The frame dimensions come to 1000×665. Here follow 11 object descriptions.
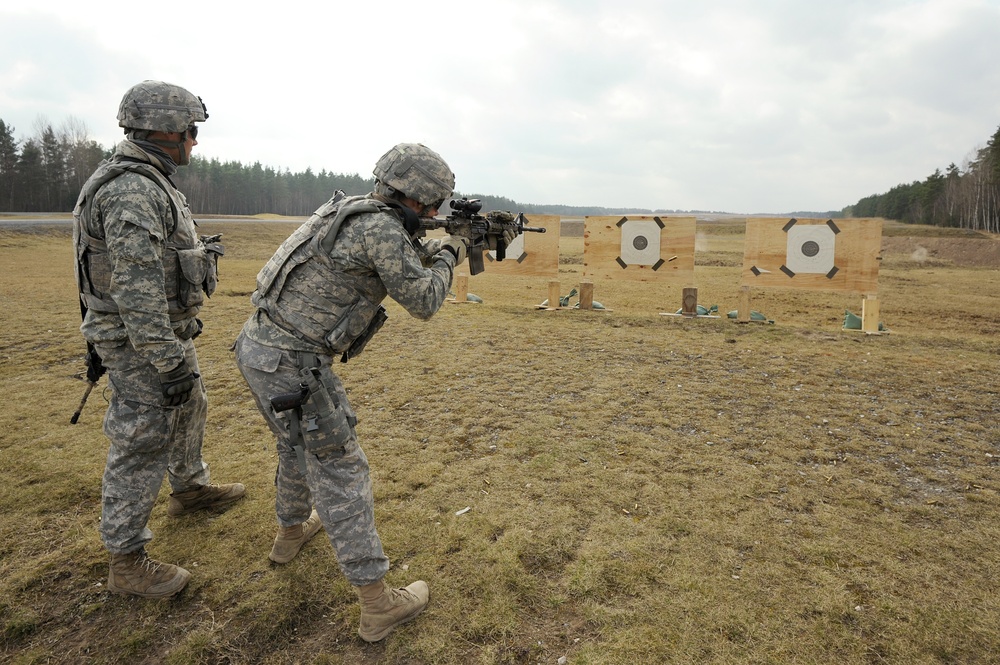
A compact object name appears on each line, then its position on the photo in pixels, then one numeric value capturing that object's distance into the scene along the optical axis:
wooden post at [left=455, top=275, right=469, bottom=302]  11.10
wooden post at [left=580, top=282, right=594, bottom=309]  10.47
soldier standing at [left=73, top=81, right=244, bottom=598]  2.38
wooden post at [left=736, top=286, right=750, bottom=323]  9.15
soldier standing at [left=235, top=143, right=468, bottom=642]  2.28
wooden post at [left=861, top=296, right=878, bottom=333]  8.50
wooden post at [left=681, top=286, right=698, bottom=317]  9.53
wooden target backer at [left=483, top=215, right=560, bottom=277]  11.37
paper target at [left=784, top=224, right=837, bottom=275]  9.49
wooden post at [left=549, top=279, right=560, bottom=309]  10.38
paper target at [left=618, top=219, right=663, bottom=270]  10.55
